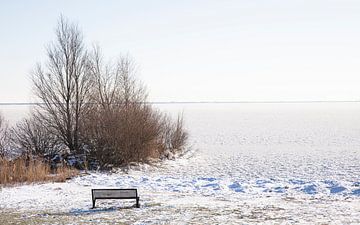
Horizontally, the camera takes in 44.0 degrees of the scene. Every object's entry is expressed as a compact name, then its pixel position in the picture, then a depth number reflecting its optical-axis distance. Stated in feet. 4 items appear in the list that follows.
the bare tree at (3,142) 86.91
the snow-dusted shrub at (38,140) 88.07
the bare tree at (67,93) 86.07
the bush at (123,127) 83.87
